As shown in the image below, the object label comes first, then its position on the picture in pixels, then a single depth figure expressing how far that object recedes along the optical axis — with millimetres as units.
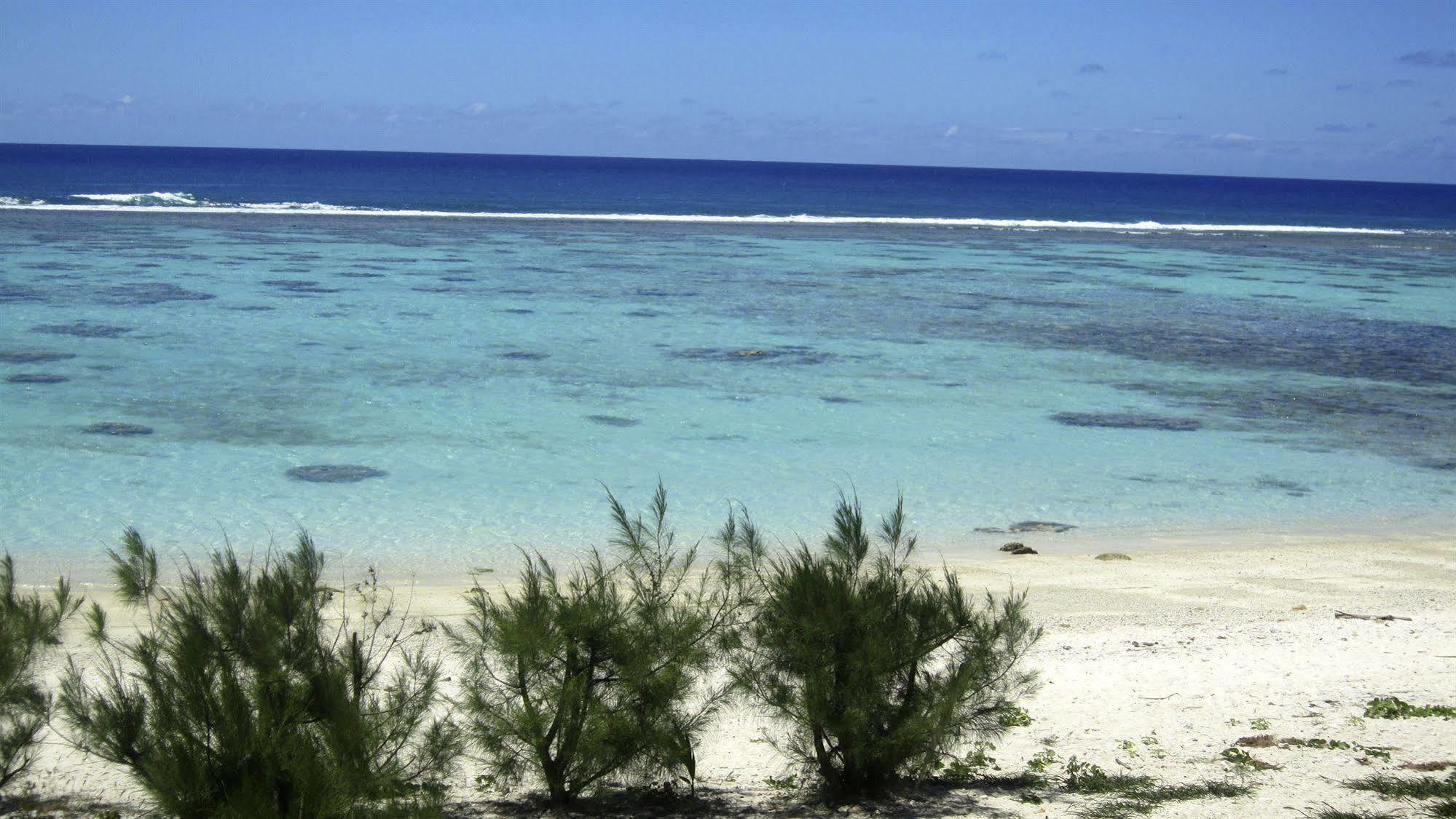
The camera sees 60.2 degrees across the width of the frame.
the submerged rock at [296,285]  22219
